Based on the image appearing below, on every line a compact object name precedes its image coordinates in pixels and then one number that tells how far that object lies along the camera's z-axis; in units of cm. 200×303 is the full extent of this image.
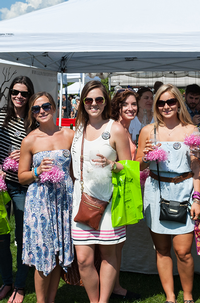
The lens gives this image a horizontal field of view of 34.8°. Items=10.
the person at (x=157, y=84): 484
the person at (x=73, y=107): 1449
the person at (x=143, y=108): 415
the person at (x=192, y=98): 441
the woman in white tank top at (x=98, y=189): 258
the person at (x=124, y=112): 318
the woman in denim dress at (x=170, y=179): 273
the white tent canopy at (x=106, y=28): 299
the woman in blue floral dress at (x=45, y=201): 262
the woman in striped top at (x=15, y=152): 299
